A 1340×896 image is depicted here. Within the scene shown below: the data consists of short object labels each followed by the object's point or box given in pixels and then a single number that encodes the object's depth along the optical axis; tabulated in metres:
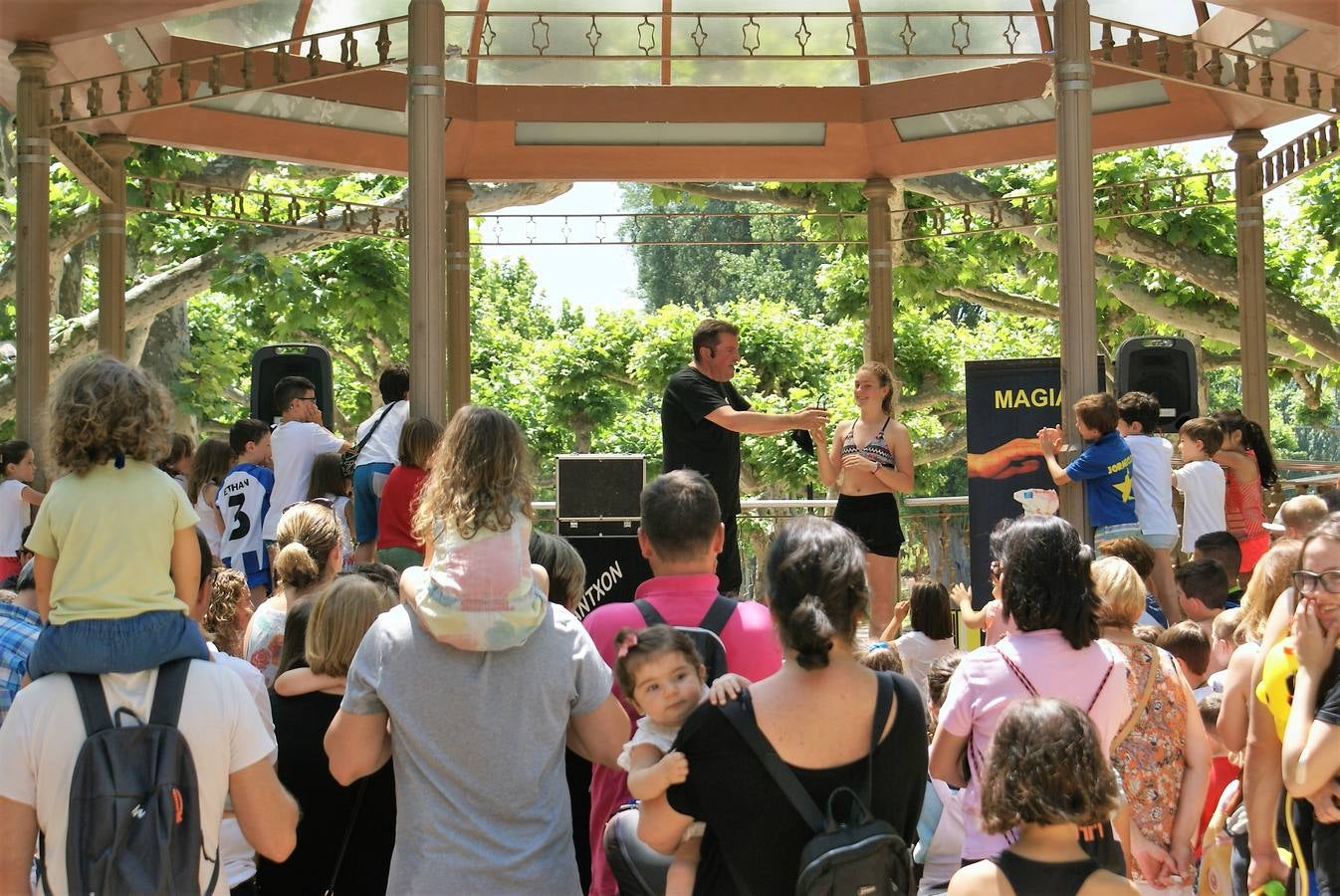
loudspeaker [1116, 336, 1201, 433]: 11.76
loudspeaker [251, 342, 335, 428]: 11.34
